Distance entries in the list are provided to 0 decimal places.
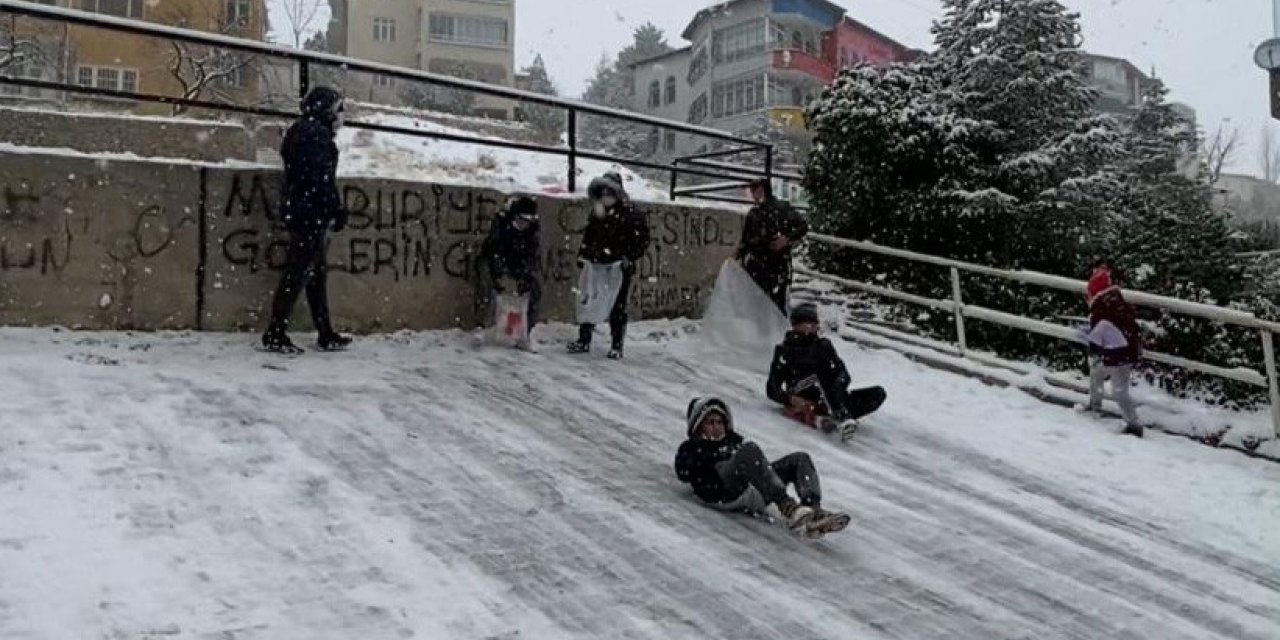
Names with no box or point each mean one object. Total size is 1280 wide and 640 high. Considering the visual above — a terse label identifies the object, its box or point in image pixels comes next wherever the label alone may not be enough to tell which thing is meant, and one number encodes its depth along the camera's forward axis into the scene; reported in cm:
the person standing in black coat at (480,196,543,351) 840
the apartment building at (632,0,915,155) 4559
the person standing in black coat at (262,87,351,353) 727
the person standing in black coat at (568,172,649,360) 870
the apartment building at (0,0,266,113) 2027
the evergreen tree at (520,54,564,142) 3531
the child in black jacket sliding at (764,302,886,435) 725
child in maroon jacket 800
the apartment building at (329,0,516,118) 5016
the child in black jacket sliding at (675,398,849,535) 504
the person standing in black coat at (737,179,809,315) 933
